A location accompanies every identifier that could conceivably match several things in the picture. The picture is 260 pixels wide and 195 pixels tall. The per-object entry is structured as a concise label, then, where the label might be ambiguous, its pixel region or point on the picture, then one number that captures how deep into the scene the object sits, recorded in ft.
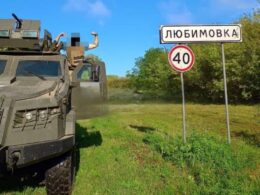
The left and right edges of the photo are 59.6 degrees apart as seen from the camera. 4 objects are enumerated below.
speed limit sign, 16.56
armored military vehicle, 9.89
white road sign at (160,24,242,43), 16.55
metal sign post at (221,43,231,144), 15.98
